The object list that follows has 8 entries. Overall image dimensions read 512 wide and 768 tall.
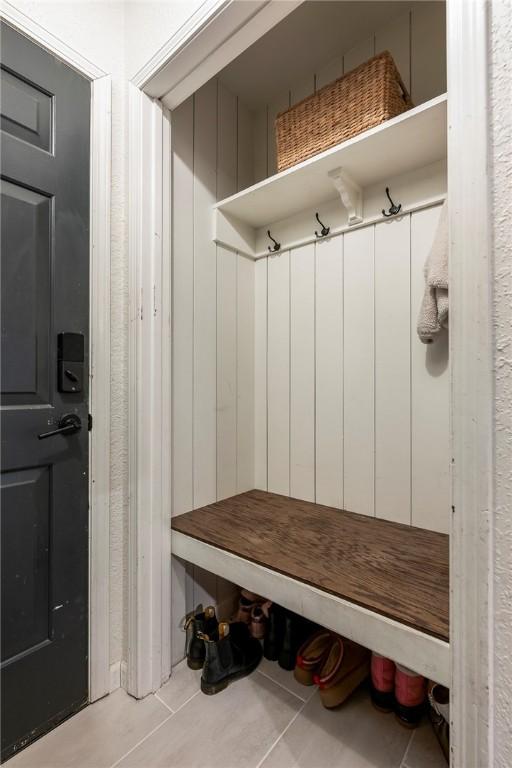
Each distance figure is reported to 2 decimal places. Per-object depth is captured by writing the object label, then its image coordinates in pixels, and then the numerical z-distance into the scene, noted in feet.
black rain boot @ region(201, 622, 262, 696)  3.86
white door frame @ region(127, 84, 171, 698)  3.80
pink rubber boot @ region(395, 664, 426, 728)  3.39
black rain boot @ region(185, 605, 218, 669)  4.19
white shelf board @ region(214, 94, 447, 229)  3.34
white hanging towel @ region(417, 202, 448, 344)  3.36
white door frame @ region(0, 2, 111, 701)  3.71
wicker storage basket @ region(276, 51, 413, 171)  3.57
